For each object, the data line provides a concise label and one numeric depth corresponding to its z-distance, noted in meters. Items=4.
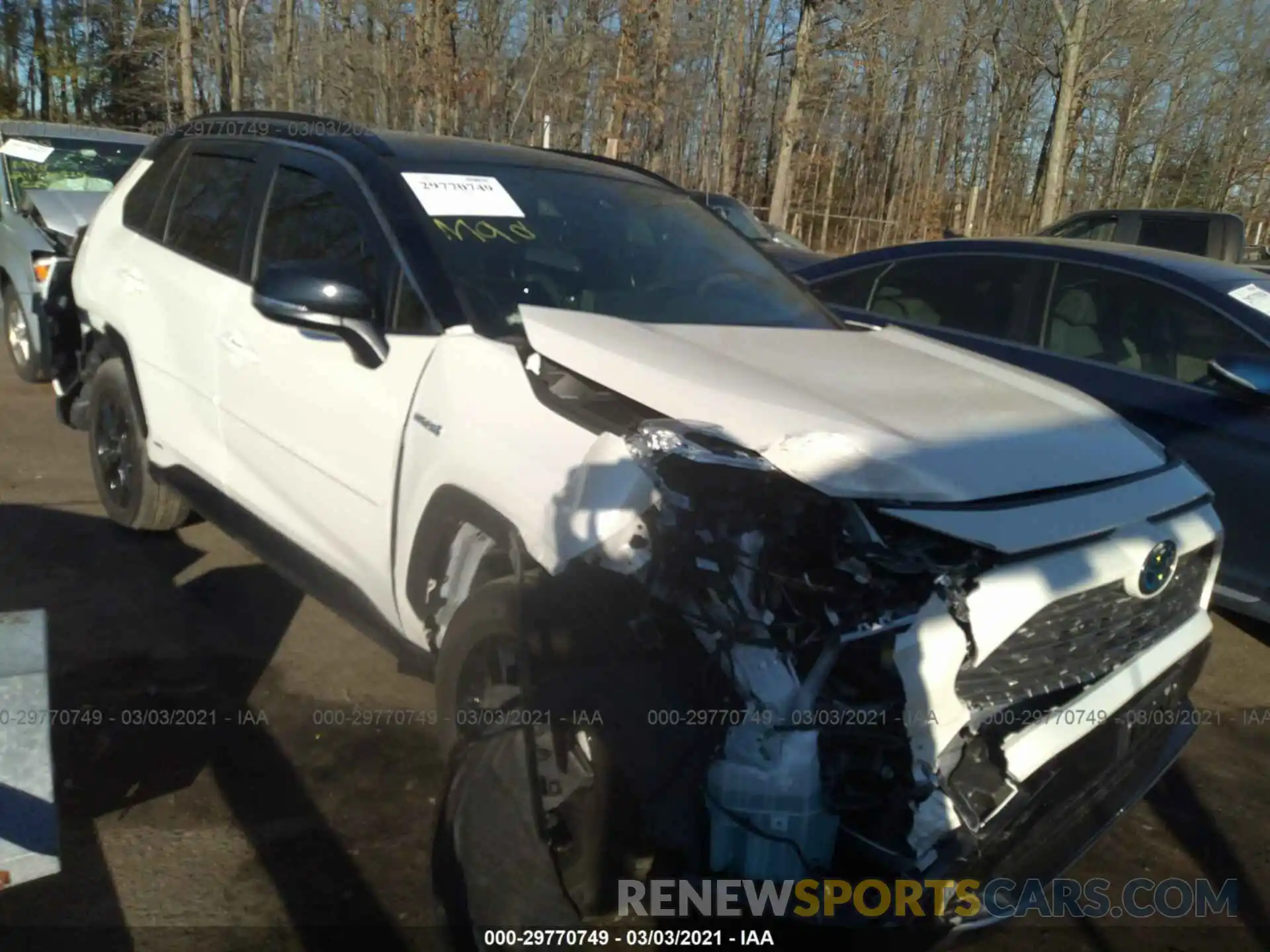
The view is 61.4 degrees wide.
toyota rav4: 1.96
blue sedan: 4.10
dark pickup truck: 10.70
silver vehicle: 7.11
